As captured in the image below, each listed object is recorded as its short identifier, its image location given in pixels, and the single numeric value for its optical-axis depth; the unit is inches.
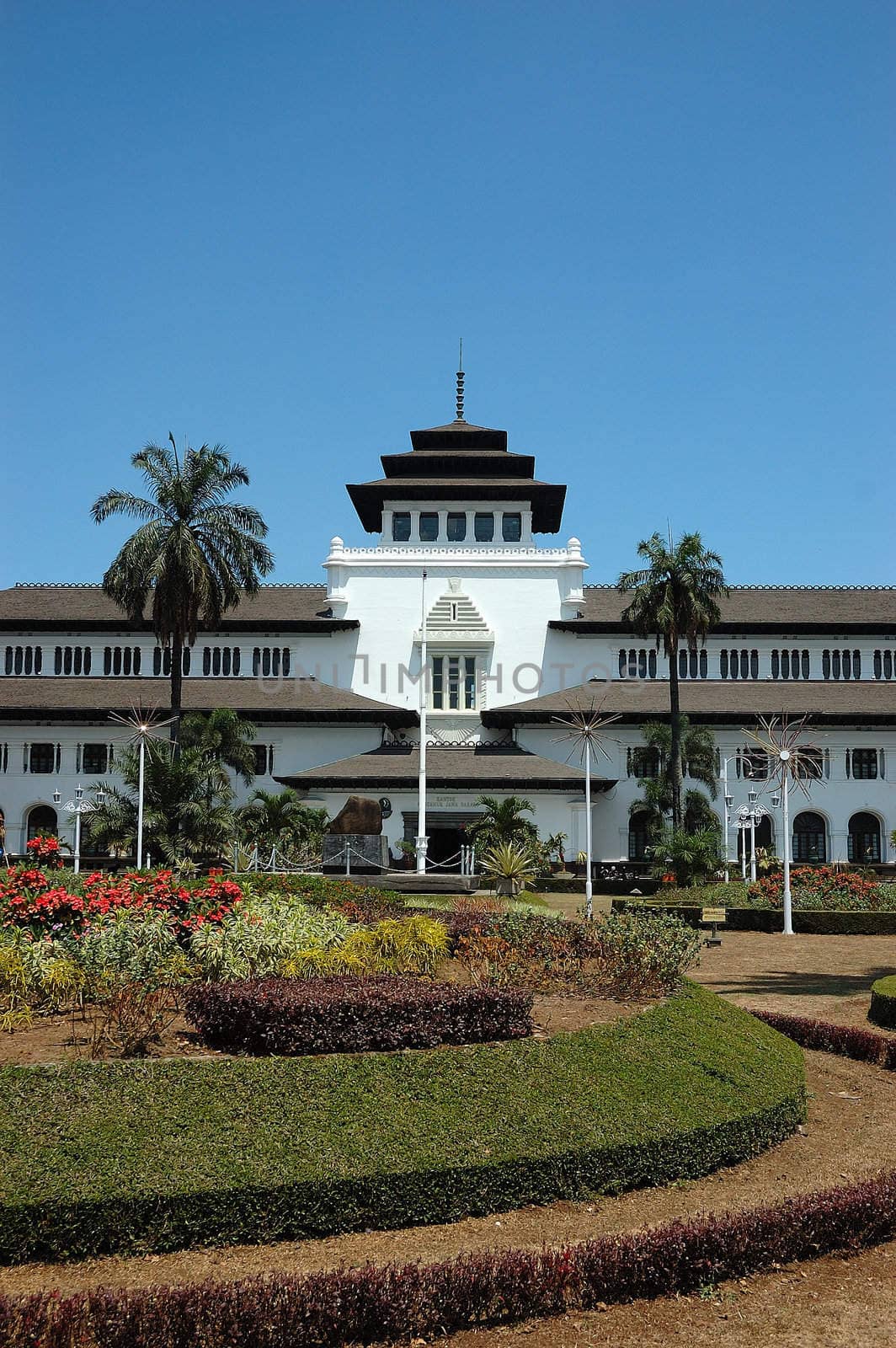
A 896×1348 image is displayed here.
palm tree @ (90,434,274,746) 1530.5
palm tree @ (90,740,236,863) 1491.1
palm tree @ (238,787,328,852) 1534.2
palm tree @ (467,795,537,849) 1573.6
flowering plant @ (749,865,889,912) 1213.1
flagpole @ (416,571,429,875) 1433.3
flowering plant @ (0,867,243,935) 545.6
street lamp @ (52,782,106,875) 1574.8
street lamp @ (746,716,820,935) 1107.3
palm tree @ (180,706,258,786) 1742.1
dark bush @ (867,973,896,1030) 613.9
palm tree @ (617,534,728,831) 1685.5
